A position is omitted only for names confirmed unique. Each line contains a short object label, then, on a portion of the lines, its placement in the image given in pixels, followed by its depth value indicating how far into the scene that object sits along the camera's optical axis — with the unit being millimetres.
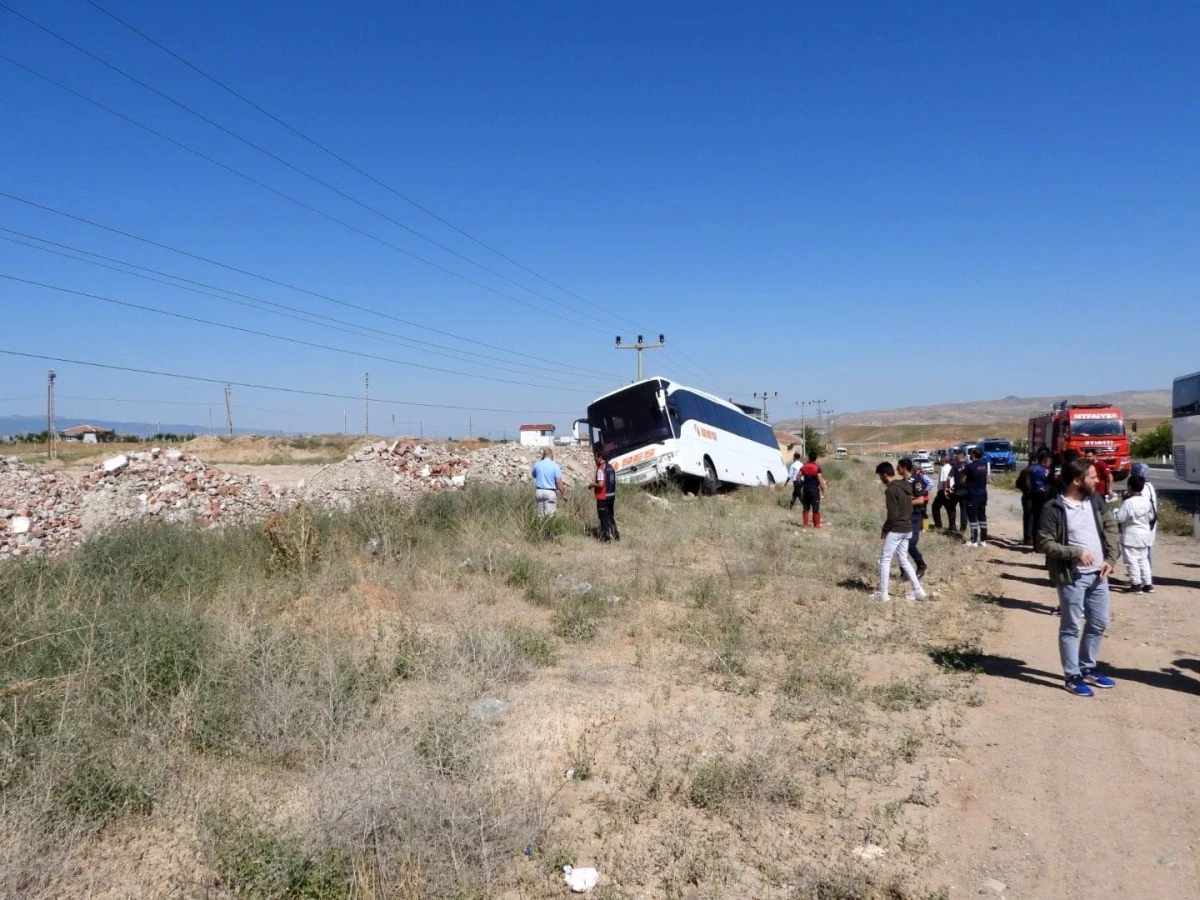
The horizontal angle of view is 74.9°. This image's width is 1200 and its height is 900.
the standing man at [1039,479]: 12188
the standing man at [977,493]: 14008
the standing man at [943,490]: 15836
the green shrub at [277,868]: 3424
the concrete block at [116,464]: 13719
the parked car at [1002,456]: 44688
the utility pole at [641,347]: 41938
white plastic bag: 3644
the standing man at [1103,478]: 12302
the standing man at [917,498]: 9784
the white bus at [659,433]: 20594
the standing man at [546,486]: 14117
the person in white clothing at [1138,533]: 9547
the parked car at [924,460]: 49031
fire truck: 28781
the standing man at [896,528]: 9156
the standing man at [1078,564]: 5961
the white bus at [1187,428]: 24047
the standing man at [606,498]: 13406
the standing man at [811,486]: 16469
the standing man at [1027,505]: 12477
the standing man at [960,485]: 14375
